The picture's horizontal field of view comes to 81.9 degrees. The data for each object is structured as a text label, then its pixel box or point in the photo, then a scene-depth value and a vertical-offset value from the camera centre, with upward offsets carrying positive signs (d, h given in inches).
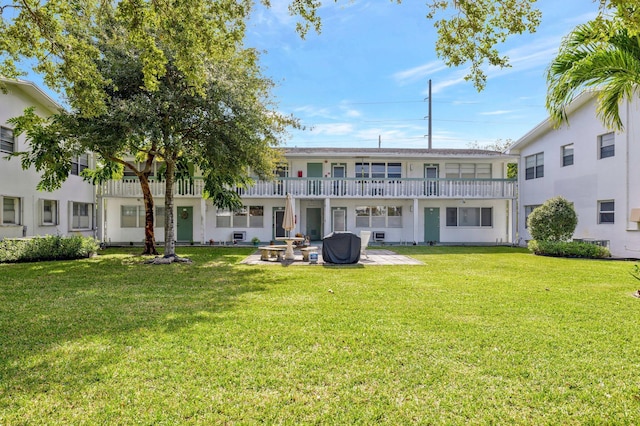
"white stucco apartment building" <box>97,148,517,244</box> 788.0 +20.8
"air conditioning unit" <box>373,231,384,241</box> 839.1 -56.7
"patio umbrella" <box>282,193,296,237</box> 561.3 -10.4
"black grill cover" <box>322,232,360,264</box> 496.4 -51.0
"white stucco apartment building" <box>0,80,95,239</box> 546.0 +32.7
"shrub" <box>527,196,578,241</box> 613.3 -15.5
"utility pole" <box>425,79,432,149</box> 1487.2 +337.3
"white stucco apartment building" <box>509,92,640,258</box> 563.2 +69.9
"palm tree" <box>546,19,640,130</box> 230.2 +92.0
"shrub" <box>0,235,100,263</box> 503.9 -53.2
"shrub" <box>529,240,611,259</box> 571.5 -61.1
